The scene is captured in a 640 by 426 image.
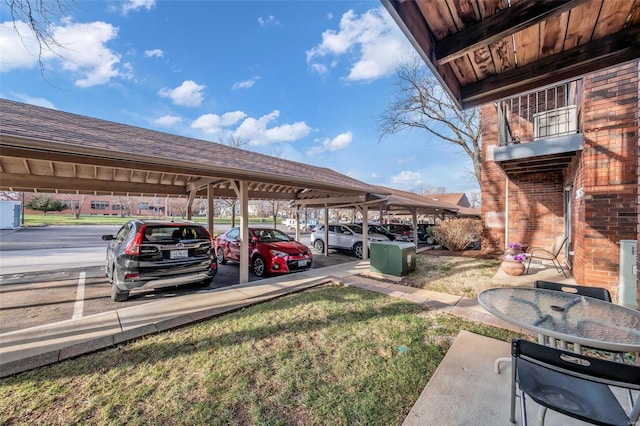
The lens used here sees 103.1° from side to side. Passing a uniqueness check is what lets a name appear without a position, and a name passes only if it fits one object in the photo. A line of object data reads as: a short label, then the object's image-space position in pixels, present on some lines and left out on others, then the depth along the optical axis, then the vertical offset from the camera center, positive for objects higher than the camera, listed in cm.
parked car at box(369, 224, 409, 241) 1238 -89
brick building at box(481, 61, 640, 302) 446 +108
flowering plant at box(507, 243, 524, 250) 731 -91
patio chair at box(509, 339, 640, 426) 133 -117
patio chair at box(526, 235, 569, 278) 670 -122
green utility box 682 -123
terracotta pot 656 -138
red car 696 -114
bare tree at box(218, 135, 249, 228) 2527 +714
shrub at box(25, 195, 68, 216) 3700 +114
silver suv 1091 -110
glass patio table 175 -86
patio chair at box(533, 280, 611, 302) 262 -82
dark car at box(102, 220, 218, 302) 440 -81
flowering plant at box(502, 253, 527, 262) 663 -113
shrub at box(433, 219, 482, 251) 1118 -84
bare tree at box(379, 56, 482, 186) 1686 +716
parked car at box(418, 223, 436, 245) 1655 -136
